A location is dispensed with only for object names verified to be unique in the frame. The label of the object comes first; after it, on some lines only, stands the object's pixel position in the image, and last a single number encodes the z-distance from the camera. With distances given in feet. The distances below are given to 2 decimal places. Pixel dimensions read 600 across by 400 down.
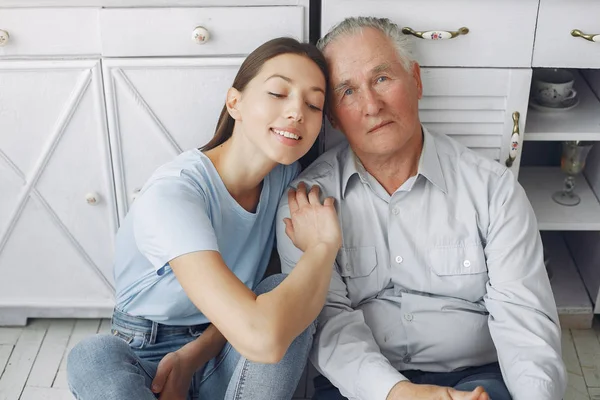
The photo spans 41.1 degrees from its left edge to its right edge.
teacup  7.42
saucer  7.44
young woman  5.37
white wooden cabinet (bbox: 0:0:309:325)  6.39
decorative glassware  7.69
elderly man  6.00
